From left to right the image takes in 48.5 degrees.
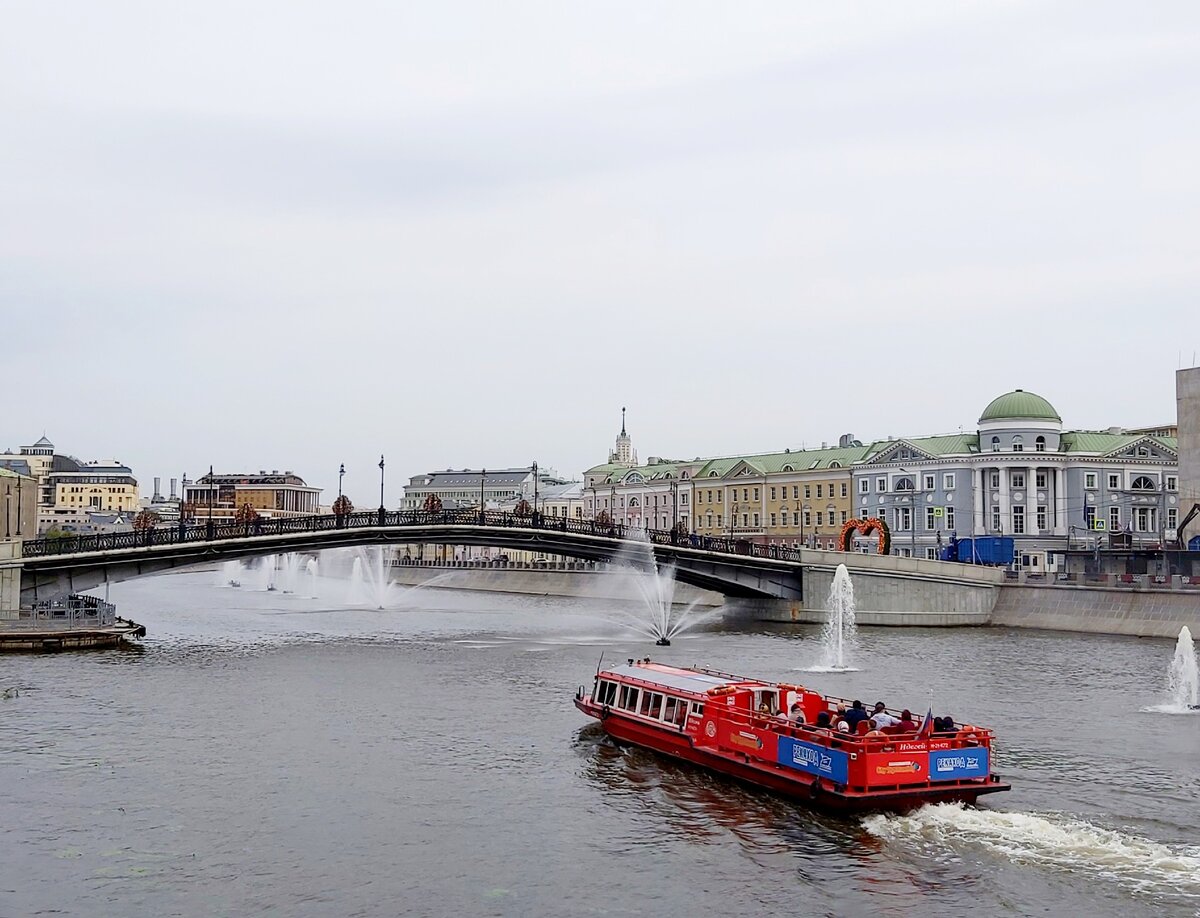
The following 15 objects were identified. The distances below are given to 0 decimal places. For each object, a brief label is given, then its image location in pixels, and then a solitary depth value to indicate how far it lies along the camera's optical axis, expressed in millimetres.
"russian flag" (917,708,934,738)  31438
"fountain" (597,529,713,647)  83375
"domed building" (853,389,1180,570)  120688
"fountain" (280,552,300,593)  158375
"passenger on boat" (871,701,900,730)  33469
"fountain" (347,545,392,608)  123625
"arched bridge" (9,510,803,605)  70500
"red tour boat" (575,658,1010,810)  30891
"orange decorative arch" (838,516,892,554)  91131
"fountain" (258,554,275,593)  161962
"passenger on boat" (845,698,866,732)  32812
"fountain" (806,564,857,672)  61466
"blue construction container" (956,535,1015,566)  100312
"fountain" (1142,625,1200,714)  47250
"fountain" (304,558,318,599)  170375
